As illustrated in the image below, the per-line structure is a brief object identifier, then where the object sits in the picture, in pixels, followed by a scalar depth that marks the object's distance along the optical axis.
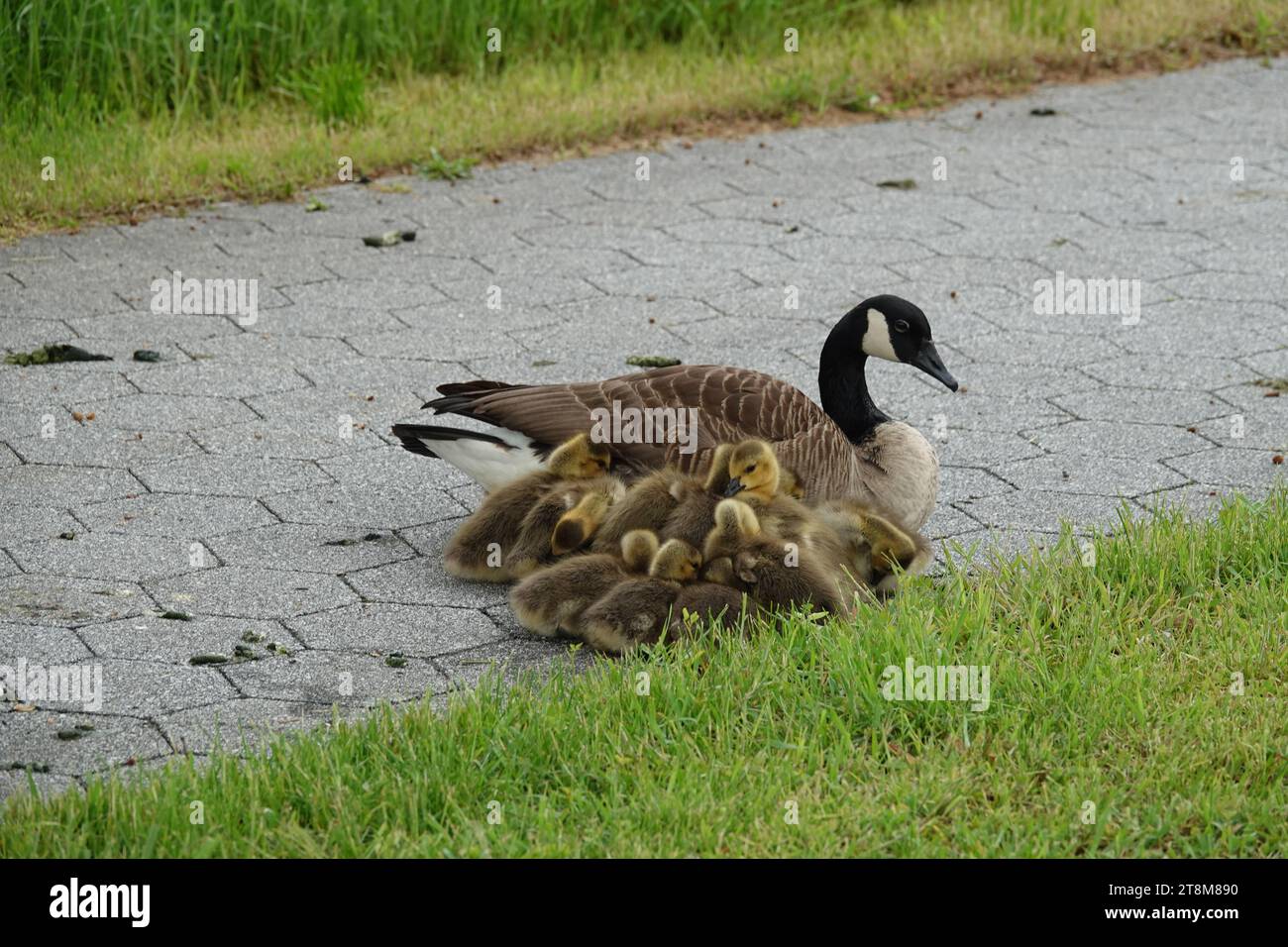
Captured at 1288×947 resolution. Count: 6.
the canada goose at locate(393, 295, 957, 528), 5.73
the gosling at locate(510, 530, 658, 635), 5.24
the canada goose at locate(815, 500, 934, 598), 5.52
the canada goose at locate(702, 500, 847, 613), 5.18
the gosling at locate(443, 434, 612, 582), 5.61
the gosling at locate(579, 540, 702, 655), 5.12
